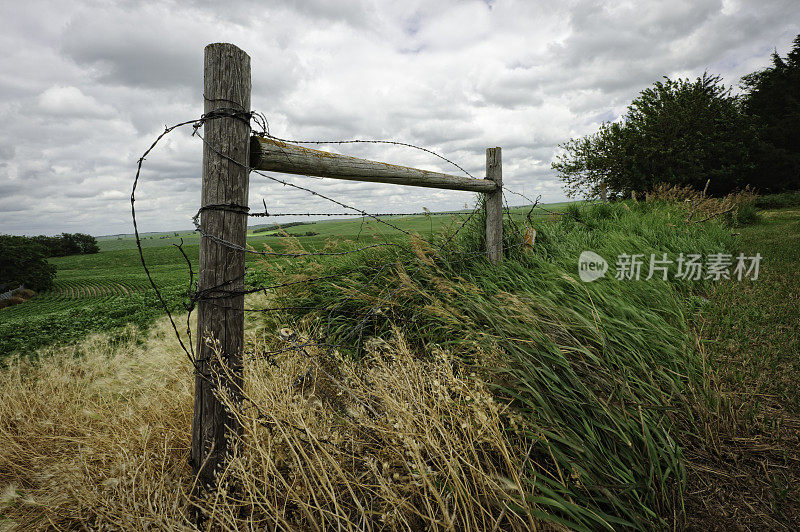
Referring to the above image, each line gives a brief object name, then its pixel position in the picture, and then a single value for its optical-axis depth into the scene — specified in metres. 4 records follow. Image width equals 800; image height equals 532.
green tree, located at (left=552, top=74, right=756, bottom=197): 20.52
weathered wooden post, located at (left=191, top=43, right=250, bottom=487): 1.71
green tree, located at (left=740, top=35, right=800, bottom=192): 24.52
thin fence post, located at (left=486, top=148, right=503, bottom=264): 4.04
